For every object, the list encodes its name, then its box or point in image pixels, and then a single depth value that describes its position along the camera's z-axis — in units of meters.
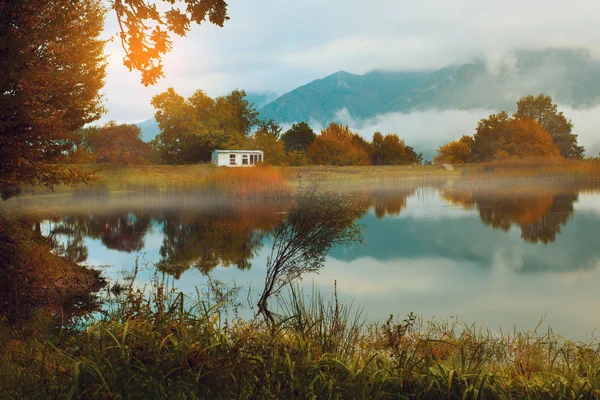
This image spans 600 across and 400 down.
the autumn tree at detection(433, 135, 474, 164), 102.31
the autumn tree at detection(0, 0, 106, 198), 11.62
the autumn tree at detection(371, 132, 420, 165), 93.31
